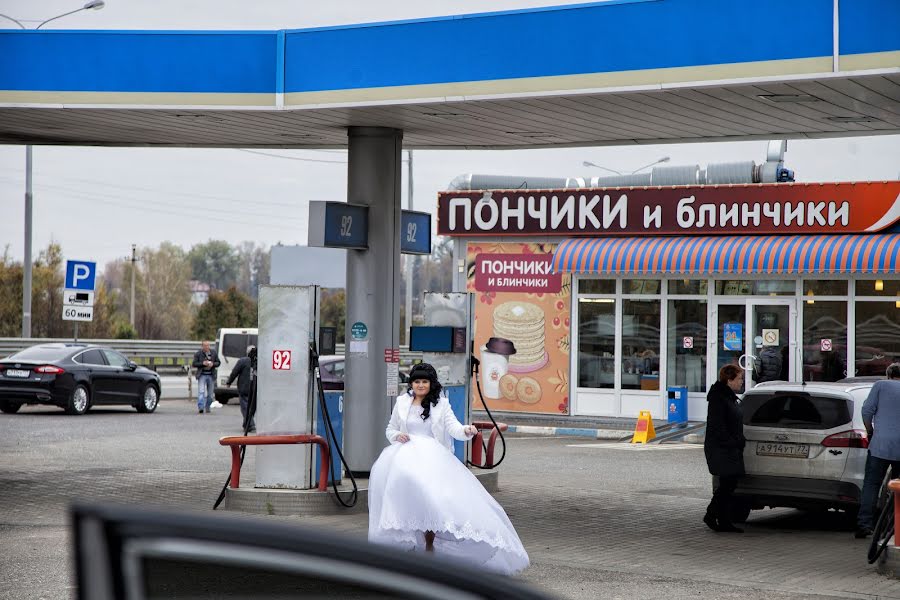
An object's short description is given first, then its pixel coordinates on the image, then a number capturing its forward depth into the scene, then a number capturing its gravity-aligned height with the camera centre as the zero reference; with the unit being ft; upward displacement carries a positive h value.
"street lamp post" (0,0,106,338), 123.65 +5.90
